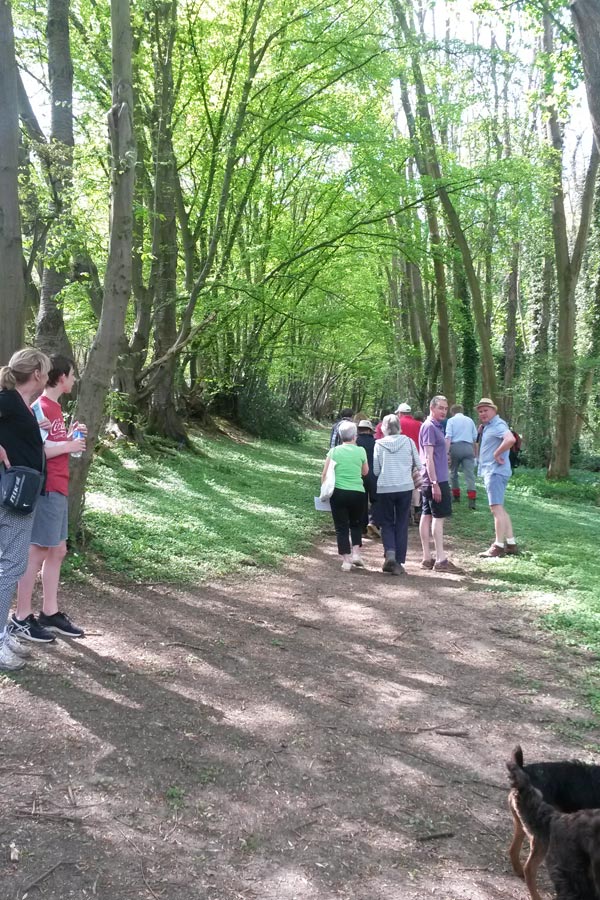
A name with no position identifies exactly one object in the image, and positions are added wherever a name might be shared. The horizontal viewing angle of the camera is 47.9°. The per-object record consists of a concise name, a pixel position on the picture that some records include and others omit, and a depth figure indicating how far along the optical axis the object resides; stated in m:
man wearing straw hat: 9.00
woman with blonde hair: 4.28
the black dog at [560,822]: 2.50
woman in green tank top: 8.65
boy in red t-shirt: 4.83
